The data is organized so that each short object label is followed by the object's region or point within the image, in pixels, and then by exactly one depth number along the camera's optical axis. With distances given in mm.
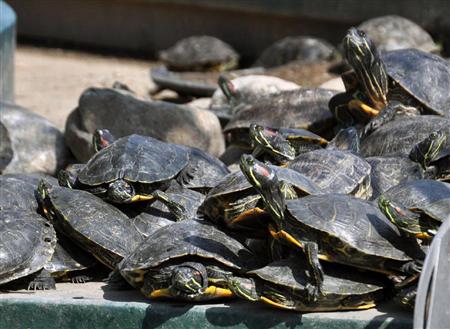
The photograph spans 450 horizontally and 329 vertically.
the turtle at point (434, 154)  9266
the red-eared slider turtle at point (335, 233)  7059
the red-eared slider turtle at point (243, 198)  7785
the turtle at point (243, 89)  14187
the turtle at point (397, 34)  20297
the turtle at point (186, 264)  7492
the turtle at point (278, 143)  9859
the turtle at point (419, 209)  7184
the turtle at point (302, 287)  7117
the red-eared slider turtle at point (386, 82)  11195
